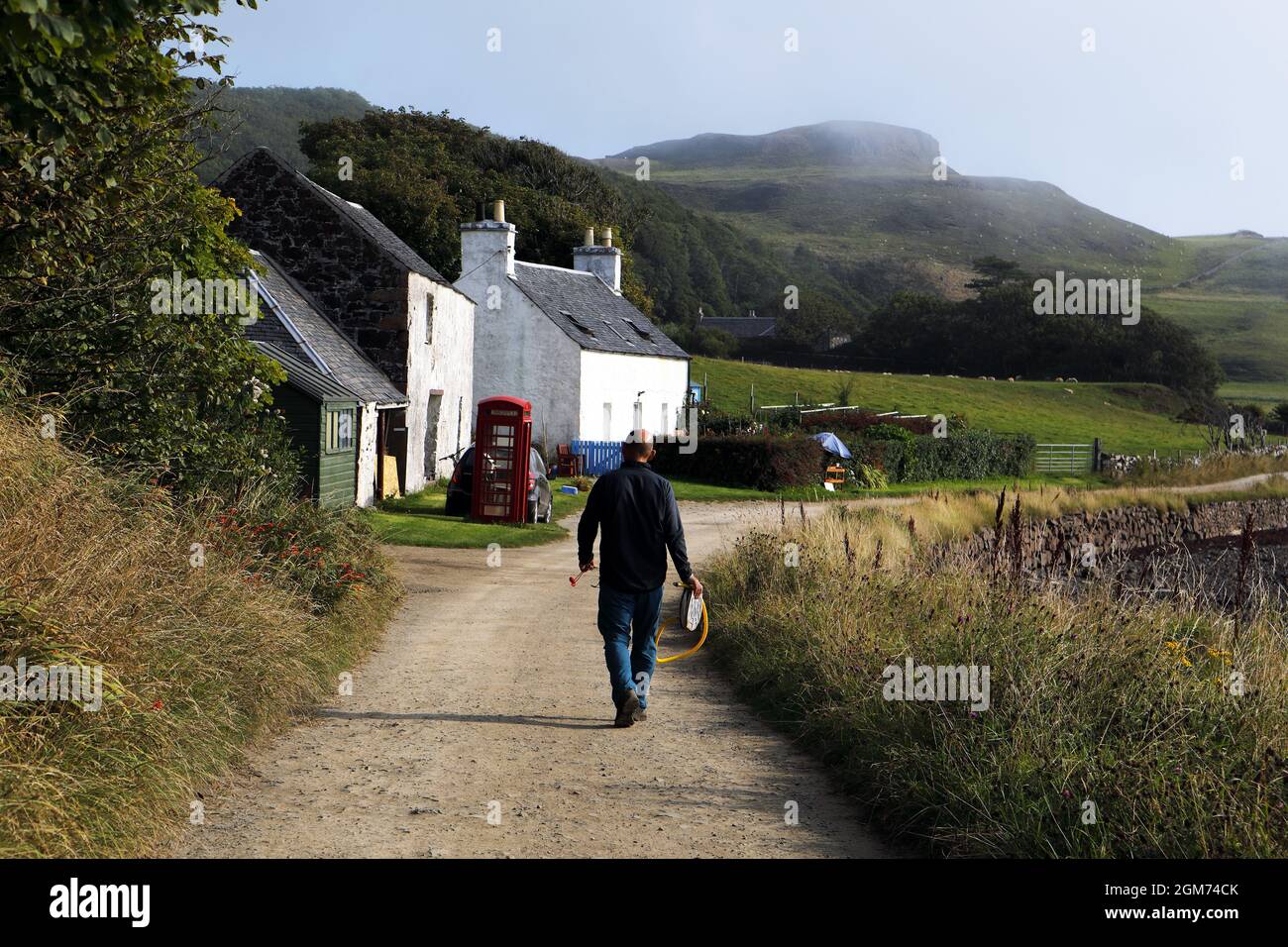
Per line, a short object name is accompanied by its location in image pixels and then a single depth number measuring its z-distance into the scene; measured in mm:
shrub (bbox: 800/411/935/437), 46088
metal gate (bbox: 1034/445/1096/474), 50844
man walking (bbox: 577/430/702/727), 9250
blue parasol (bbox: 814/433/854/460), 39812
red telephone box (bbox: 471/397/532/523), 24266
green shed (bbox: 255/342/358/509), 21438
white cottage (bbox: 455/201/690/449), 37625
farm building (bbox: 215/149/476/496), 27672
